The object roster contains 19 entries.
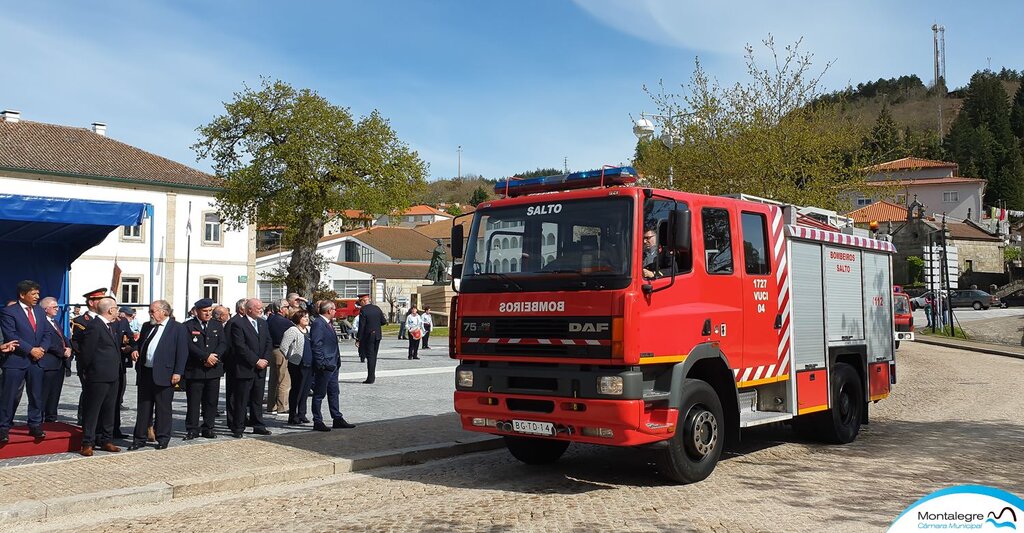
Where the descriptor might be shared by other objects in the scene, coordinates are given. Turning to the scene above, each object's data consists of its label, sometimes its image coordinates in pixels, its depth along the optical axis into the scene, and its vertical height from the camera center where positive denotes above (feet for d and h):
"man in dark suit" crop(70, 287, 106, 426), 32.02 -0.46
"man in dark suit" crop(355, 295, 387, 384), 54.13 -1.07
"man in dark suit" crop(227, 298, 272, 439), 35.42 -2.12
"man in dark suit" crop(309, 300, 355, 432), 37.14 -2.33
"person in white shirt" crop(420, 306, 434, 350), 93.00 -1.04
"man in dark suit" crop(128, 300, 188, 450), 32.17 -2.22
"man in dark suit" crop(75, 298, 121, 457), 31.17 -2.28
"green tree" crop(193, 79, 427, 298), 112.06 +20.86
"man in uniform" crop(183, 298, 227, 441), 33.81 -2.03
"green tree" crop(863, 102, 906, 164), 82.94 +17.72
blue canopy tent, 36.47 +4.20
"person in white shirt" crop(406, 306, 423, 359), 78.74 -1.44
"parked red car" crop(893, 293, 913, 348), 84.30 -0.01
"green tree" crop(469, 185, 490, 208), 471.37 +68.39
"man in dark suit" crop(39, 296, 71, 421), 32.91 -1.69
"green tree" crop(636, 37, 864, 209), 77.66 +15.69
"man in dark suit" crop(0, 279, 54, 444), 31.09 -1.26
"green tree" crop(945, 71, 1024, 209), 331.77 +67.02
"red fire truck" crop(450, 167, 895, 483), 24.63 -0.14
